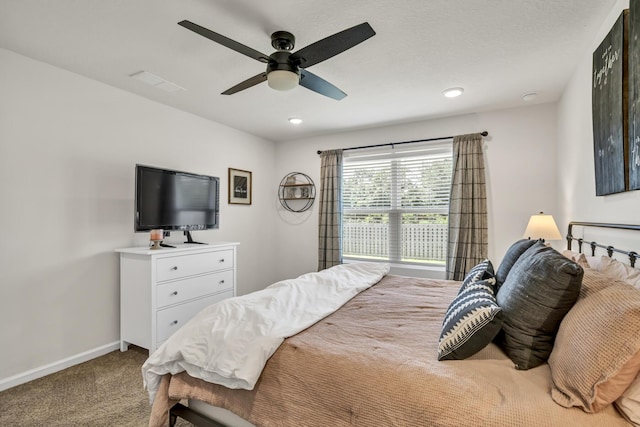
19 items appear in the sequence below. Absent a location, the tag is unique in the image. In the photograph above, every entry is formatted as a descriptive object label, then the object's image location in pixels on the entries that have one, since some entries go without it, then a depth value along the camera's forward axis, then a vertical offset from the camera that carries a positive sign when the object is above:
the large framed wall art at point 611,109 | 1.60 +0.63
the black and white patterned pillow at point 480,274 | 1.86 -0.35
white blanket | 1.37 -0.57
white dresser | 2.67 -0.66
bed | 0.94 -0.59
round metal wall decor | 4.65 +0.42
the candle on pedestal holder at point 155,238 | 2.86 -0.17
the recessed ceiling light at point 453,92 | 2.92 +1.23
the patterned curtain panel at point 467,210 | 3.49 +0.10
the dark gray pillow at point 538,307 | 1.16 -0.35
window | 3.86 +0.20
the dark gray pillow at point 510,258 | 1.83 -0.24
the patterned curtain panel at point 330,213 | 4.32 +0.08
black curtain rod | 3.52 +1.00
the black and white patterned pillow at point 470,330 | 1.23 -0.46
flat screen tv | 2.82 +0.20
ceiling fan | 1.59 +0.96
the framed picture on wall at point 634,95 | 1.44 +0.60
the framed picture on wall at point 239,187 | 4.20 +0.46
